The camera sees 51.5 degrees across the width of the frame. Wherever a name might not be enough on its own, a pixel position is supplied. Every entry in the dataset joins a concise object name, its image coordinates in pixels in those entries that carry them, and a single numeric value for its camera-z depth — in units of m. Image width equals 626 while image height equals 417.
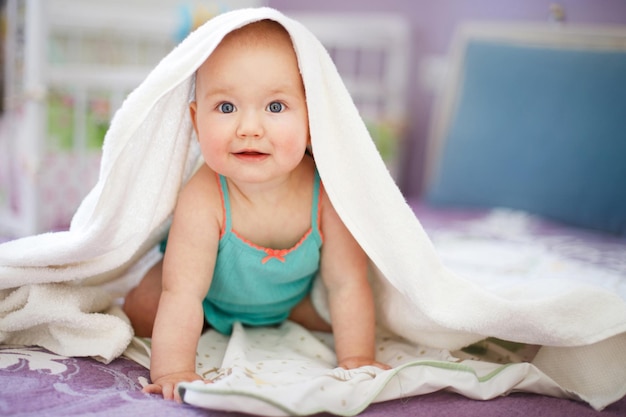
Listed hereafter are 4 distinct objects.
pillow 2.03
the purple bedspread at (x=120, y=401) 0.85
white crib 2.19
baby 1.02
